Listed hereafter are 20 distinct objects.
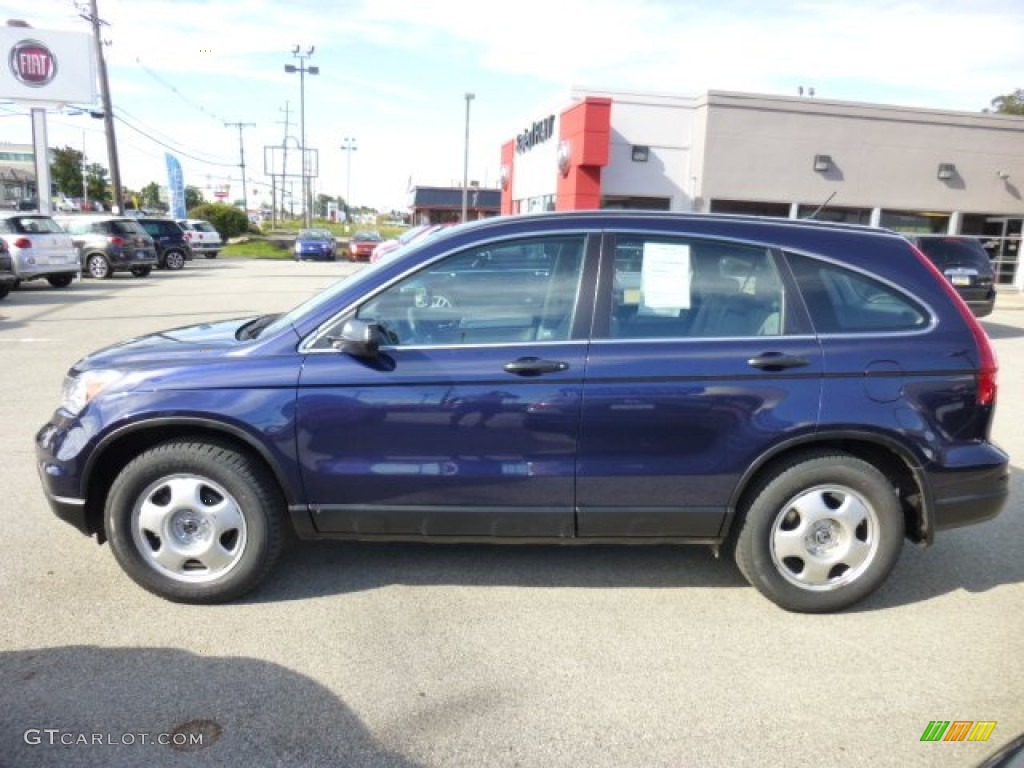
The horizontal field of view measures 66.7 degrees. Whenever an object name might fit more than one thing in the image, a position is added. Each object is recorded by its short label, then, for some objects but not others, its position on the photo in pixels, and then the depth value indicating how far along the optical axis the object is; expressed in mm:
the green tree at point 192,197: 97831
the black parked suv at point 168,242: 26516
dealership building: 23391
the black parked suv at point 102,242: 21312
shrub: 51531
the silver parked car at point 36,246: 16703
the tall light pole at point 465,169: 40684
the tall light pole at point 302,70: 57222
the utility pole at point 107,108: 30203
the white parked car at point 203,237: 34125
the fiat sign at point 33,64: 29656
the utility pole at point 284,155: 84212
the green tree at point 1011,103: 47156
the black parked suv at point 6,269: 14719
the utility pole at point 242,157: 90069
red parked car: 37531
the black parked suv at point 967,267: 12877
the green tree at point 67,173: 84312
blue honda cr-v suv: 3439
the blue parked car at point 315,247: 36688
